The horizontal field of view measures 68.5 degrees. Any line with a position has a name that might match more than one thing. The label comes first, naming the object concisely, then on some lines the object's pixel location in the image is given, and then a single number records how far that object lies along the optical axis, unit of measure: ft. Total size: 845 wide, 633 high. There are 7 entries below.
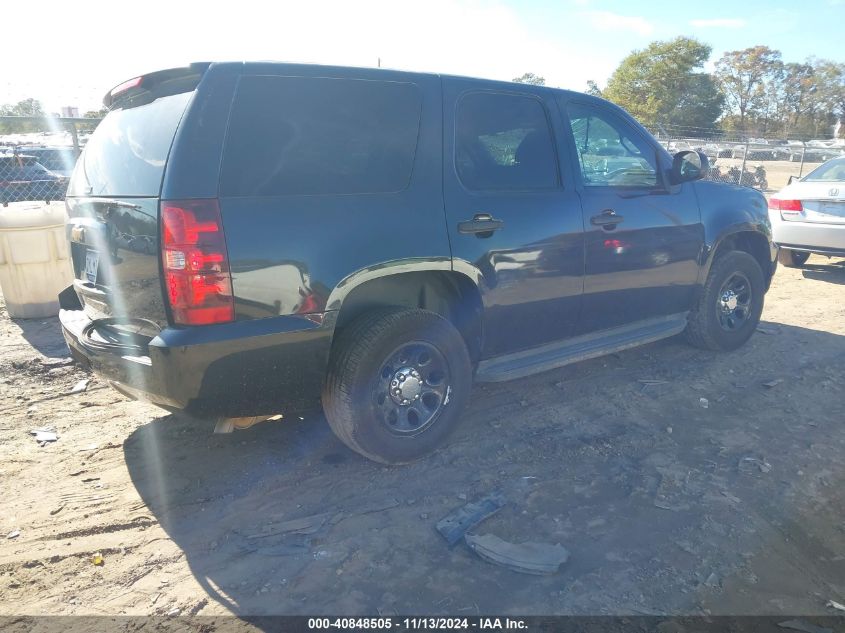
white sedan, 25.52
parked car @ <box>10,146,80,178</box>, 51.47
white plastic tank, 19.76
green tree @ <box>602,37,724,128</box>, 182.09
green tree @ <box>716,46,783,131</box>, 233.14
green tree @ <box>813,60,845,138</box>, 230.48
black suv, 8.85
